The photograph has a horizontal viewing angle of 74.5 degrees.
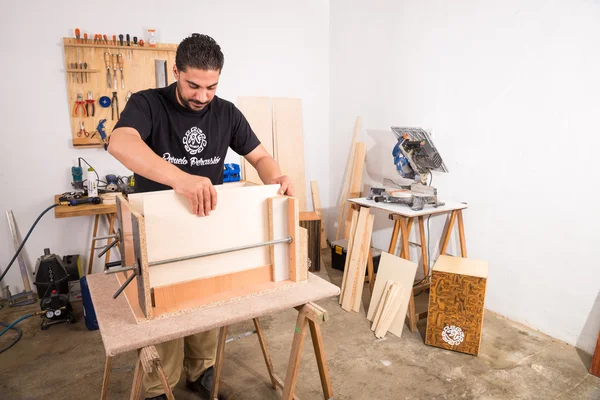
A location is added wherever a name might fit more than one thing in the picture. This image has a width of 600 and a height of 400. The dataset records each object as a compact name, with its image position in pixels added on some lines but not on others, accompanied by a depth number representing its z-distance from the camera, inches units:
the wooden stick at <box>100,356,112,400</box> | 60.8
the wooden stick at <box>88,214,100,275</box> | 127.3
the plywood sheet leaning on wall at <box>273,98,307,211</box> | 164.7
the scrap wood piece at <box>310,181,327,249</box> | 177.3
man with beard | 54.2
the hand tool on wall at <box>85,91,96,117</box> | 128.5
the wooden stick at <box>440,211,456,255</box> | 114.9
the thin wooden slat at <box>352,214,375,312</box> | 117.3
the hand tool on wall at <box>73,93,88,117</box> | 127.3
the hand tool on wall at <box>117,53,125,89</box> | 130.4
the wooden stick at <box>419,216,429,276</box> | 121.8
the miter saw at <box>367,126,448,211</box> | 112.7
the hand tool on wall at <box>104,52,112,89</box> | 129.0
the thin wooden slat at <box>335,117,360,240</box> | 160.4
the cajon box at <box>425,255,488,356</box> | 92.4
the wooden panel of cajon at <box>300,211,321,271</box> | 146.7
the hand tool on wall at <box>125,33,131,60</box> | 130.8
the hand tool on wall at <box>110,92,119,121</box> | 131.7
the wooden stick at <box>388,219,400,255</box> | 114.8
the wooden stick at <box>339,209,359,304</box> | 120.7
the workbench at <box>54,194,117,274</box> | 113.0
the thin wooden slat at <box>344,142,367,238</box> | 156.8
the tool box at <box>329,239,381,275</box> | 146.4
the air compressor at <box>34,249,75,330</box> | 111.1
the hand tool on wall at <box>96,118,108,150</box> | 130.0
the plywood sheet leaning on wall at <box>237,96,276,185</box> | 157.6
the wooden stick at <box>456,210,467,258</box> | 114.7
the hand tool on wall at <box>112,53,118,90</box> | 130.0
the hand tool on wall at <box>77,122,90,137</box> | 129.0
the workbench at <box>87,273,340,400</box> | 45.9
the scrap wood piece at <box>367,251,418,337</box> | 106.2
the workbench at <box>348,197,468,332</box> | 107.3
